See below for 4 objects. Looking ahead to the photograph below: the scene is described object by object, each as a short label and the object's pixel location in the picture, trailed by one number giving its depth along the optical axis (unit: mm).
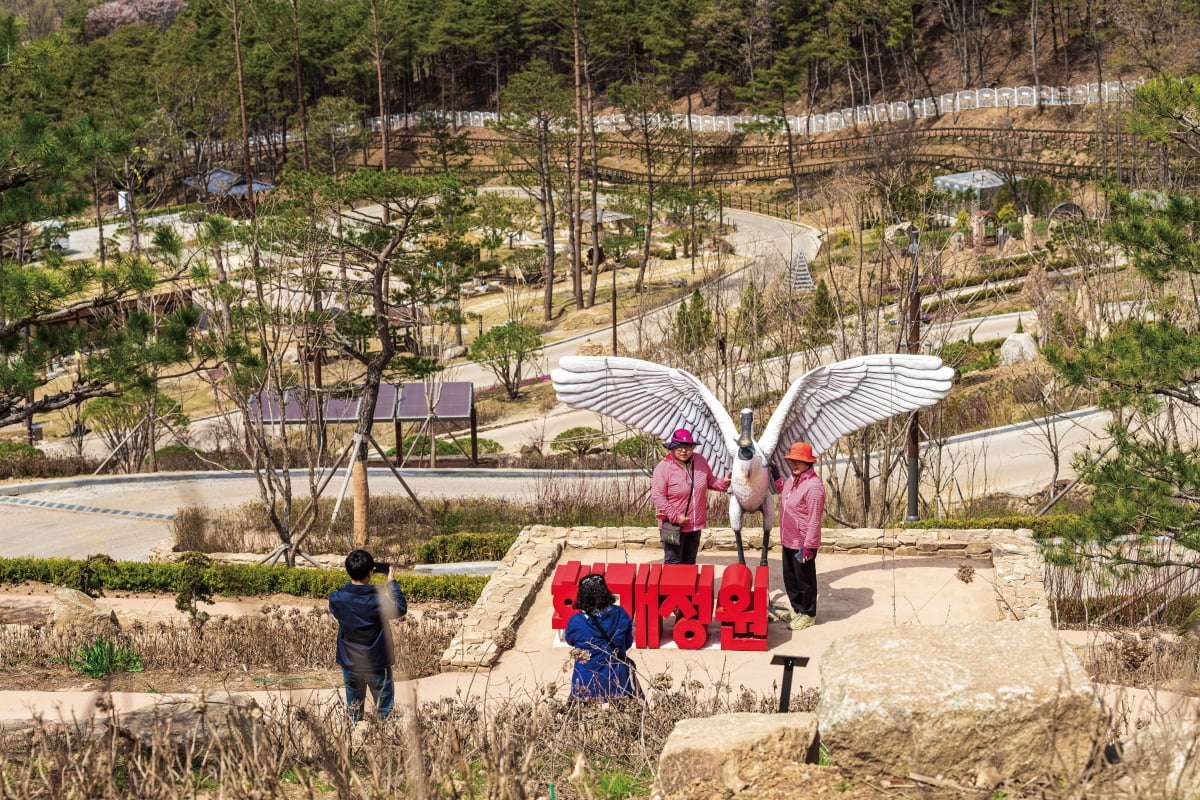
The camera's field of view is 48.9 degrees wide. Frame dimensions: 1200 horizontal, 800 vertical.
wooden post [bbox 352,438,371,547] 16719
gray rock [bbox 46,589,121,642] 12273
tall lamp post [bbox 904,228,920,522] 15633
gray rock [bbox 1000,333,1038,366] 27805
